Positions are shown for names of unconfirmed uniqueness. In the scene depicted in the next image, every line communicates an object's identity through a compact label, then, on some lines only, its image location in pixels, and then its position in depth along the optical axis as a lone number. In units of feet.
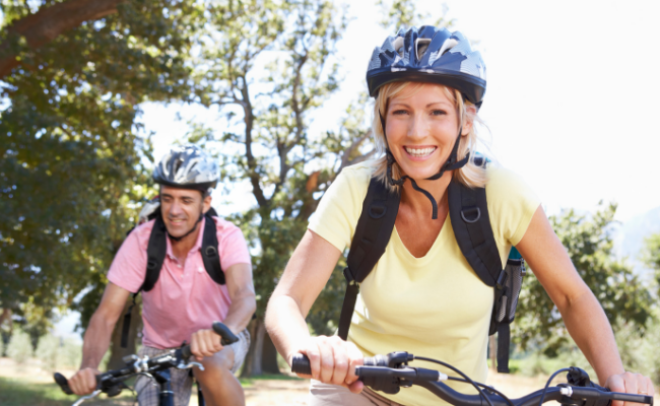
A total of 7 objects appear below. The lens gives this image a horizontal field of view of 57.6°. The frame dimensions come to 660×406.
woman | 7.32
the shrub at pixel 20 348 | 88.84
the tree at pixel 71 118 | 37.24
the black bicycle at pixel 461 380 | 4.91
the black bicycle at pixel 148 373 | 9.96
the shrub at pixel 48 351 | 85.32
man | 11.61
